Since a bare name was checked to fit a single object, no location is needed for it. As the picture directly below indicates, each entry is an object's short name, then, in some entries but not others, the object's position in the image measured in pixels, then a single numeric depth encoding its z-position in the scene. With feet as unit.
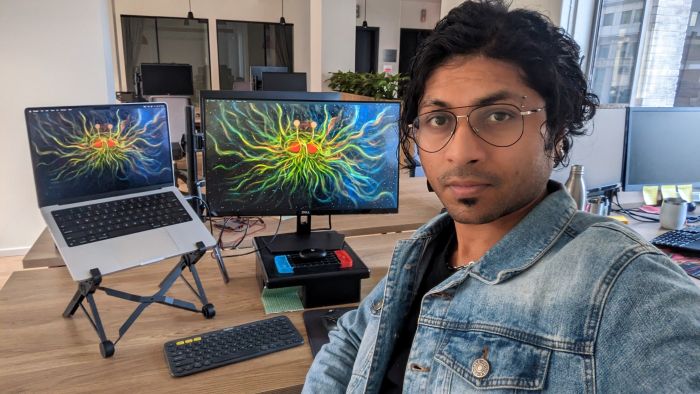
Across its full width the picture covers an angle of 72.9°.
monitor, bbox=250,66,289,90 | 19.01
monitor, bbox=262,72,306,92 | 18.01
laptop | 3.89
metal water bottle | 6.48
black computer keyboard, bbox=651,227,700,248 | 5.91
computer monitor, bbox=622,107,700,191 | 7.10
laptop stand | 3.67
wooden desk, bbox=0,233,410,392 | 3.39
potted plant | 15.04
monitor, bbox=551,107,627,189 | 6.90
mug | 6.57
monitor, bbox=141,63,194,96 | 18.77
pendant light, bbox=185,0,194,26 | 24.71
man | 2.06
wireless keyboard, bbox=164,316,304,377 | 3.57
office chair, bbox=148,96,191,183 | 14.08
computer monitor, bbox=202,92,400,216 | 4.58
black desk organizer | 4.36
